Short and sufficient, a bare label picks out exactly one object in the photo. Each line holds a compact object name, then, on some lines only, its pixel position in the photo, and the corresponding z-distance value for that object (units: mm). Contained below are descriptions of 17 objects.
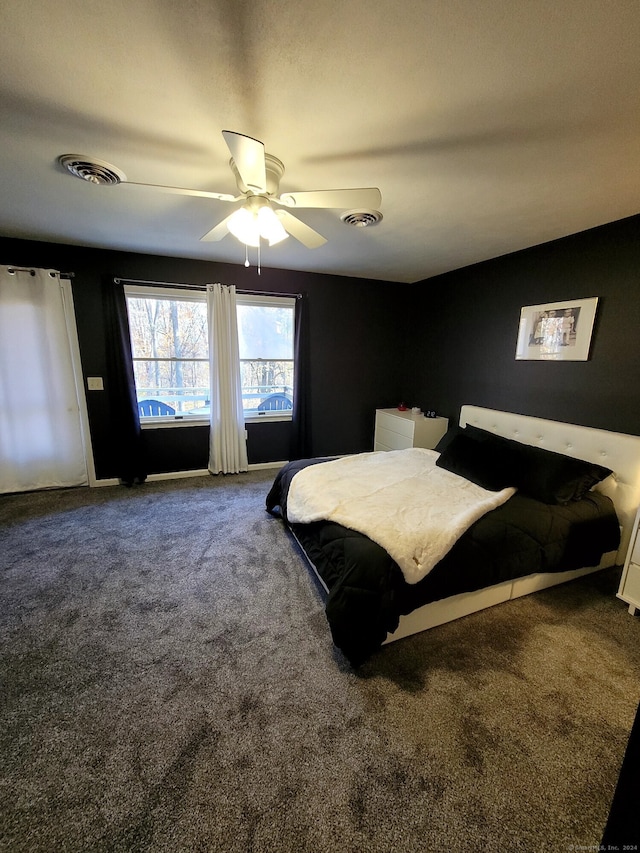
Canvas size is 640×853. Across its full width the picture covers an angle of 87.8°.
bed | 1586
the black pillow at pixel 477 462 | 2473
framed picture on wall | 2637
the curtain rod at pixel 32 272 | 3090
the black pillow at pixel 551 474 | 2277
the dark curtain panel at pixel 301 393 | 4117
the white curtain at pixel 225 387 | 3752
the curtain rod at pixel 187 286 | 3459
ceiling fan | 1443
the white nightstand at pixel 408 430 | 3986
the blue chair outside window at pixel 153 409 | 3845
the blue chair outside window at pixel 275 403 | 4328
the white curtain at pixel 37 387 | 3180
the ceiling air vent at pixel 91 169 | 1749
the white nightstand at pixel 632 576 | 1966
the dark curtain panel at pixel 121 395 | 3451
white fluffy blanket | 1725
